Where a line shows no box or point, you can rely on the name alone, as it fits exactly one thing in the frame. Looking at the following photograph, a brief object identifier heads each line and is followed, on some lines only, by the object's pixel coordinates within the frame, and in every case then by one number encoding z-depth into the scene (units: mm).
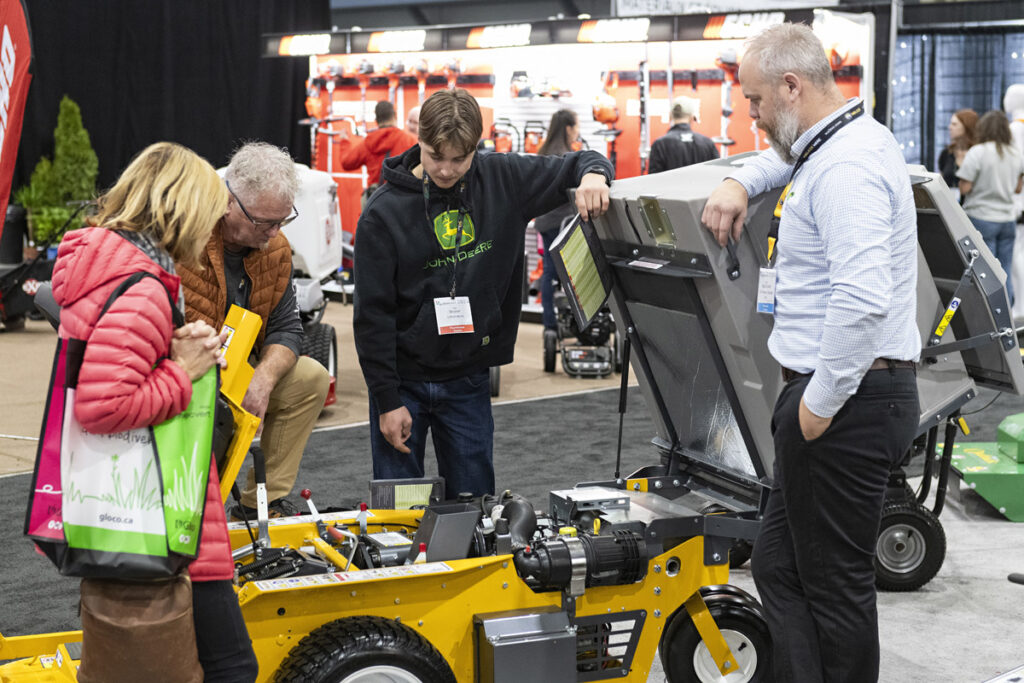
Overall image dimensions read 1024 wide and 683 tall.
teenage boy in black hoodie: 3293
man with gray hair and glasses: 3271
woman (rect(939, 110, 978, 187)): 9062
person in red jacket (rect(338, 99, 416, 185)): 9766
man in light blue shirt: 2273
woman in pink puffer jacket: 2053
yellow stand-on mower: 2652
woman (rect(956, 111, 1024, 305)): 8609
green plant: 12703
